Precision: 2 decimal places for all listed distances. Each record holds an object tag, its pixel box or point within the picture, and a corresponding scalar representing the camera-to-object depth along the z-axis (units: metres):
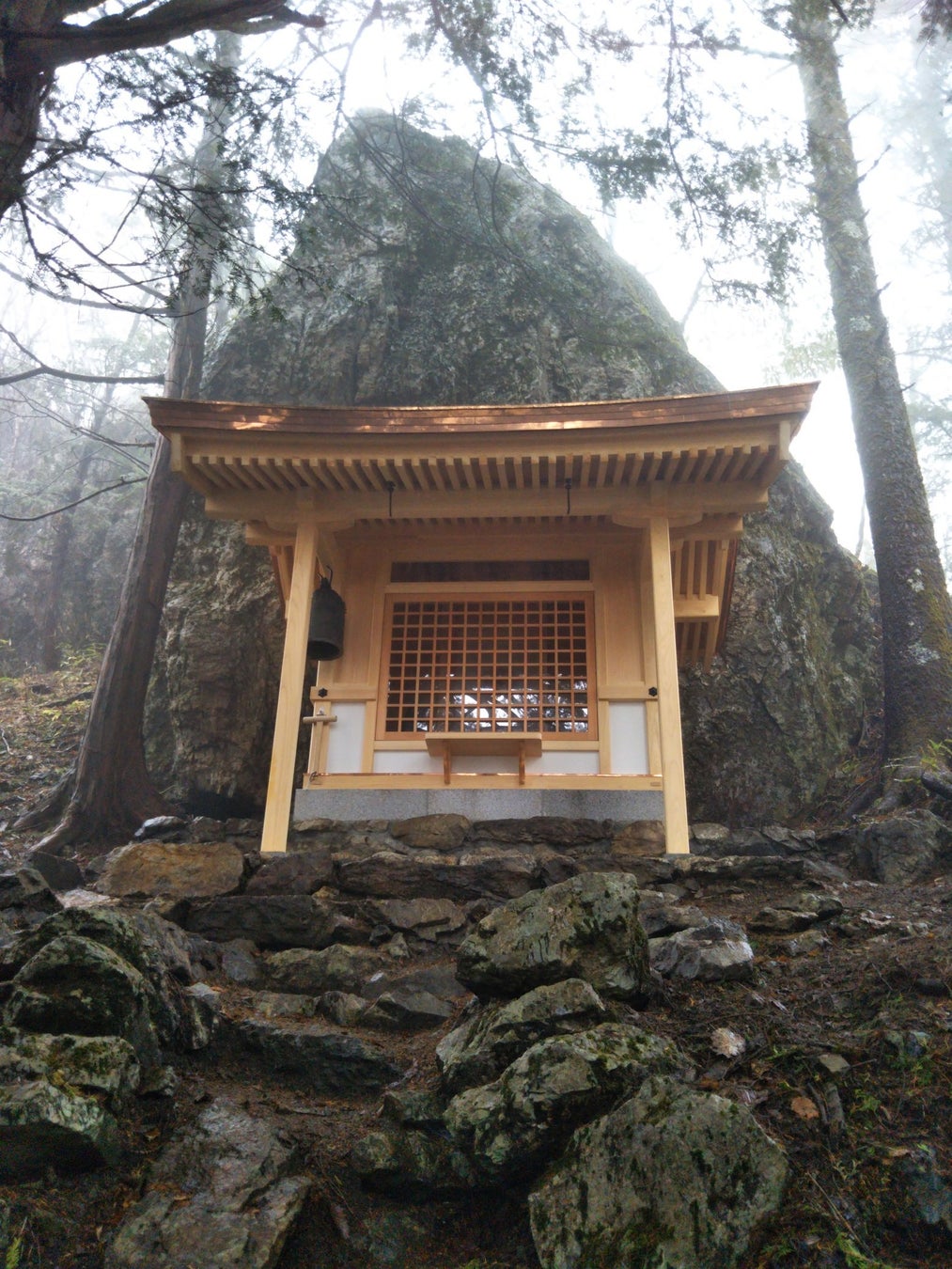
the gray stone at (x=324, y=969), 4.89
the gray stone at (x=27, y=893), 5.11
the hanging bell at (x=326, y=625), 7.68
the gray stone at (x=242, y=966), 4.90
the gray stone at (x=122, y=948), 3.70
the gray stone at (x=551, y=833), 6.74
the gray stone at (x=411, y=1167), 3.06
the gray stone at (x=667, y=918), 4.87
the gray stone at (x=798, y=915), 4.98
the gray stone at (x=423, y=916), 5.51
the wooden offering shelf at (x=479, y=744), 7.16
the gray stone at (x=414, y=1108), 3.29
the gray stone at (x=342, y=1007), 4.35
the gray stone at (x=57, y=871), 6.50
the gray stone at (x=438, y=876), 5.91
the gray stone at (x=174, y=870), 5.97
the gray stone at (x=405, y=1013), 4.29
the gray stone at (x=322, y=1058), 3.78
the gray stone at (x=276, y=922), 5.46
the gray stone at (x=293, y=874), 6.03
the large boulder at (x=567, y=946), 3.74
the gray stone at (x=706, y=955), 4.06
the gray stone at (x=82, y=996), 3.31
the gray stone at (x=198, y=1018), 3.78
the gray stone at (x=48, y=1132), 2.77
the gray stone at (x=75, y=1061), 2.97
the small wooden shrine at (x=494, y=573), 7.01
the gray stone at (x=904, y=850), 6.39
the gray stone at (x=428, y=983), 4.62
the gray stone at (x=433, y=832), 6.71
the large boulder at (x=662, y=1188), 2.55
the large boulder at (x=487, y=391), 11.77
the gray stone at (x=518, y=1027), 3.38
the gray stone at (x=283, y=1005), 4.45
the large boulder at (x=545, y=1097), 2.96
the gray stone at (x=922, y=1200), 2.60
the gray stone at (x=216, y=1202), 2.68
